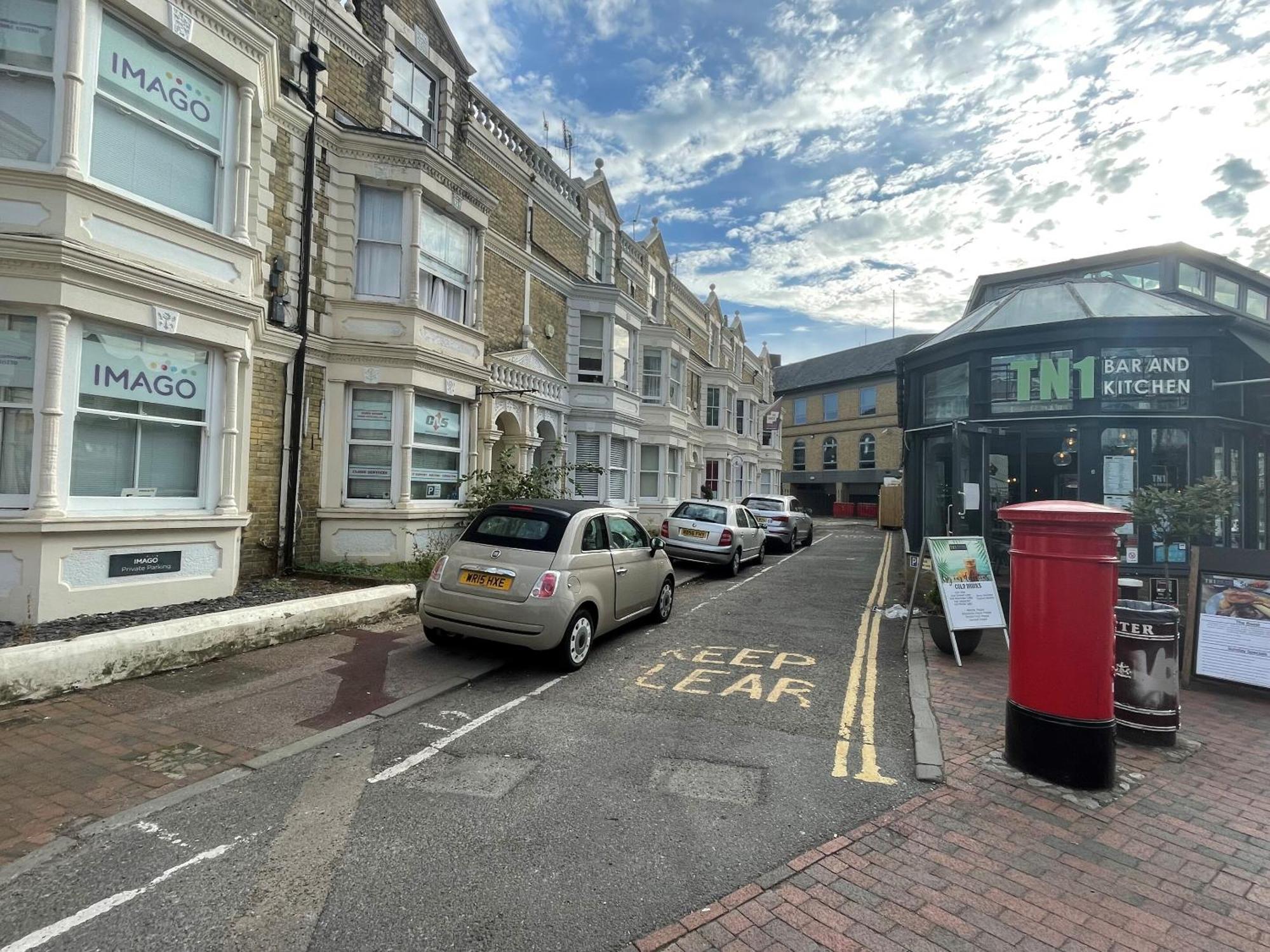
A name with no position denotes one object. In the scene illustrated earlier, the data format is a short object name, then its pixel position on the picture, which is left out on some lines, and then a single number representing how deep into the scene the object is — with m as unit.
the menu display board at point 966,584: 7.10
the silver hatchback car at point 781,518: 19.30
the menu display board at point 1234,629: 5.82
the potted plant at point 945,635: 7.14
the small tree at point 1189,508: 7.12
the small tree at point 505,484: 11.94
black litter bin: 4.71
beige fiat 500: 6.13
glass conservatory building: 9.45
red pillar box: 4.03
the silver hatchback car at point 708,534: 13.33
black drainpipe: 9.92
